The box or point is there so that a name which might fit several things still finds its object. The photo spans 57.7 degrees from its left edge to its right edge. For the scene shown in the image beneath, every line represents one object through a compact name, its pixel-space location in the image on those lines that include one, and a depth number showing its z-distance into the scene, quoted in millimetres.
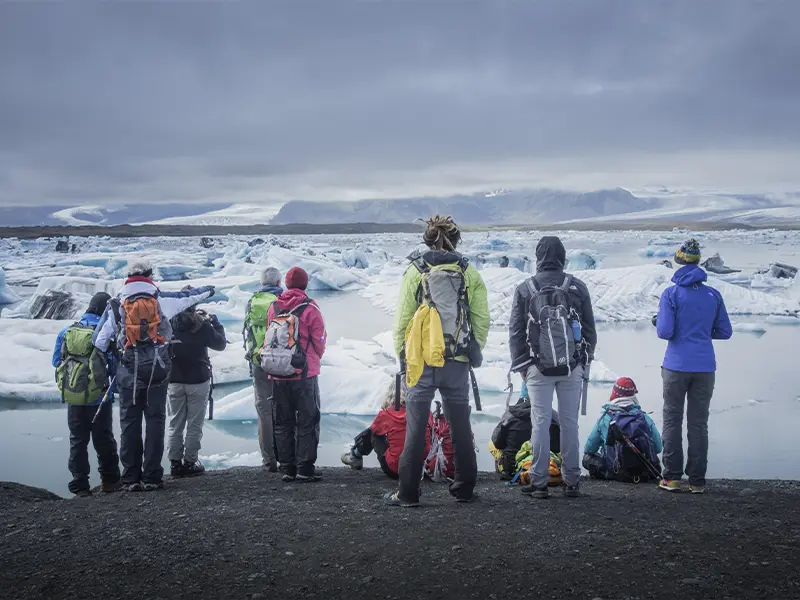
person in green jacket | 3750
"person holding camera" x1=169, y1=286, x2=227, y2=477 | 4828
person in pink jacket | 4574
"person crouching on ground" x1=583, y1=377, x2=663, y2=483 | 4672
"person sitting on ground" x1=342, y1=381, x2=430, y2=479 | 4660
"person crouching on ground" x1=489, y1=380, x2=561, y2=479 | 4609
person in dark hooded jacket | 3918
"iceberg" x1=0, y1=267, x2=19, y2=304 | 22062
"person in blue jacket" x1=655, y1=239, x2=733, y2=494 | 4234
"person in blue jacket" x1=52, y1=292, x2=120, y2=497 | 4725
